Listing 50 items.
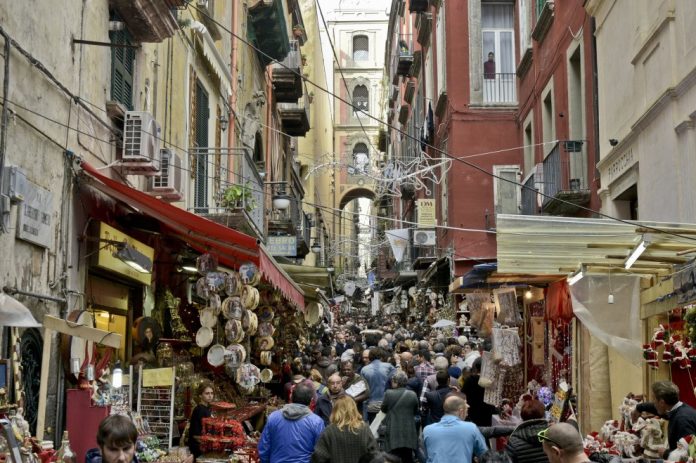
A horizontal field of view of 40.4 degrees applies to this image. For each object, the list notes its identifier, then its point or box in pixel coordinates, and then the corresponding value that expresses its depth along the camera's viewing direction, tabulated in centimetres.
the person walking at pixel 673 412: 732
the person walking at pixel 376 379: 1332
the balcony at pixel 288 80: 3030
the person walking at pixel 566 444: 449
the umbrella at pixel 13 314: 681
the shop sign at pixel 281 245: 2491
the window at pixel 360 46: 7700
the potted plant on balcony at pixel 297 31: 3488
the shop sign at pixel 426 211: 2594
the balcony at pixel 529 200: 1817
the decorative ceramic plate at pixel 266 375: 1375
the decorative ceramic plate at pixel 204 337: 1154
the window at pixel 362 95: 7550
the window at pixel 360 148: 7356
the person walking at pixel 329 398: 1088
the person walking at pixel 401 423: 1068
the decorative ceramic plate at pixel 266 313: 1492
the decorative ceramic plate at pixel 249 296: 1190
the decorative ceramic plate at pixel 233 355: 1172
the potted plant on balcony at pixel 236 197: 1625
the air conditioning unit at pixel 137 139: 1057
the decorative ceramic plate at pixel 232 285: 1178
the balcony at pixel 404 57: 3688
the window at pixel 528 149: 2139
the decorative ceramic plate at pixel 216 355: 1182
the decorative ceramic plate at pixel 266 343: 1405
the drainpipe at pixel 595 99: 1449
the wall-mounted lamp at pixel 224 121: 1888
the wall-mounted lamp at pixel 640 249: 906
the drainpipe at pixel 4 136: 736
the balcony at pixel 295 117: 3450
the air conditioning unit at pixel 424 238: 2652
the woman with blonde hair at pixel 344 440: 756
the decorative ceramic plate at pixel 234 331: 1170
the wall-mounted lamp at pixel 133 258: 1034
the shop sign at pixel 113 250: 1020
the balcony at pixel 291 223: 2689
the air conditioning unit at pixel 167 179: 1178
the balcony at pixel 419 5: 3089
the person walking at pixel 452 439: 781
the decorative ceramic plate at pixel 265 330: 1406
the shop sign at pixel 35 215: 798
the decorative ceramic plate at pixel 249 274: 1195
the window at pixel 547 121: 1878
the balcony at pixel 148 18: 1106
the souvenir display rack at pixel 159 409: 1051
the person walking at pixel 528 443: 703
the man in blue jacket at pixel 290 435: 788
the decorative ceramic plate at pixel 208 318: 1164
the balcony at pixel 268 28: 2553
